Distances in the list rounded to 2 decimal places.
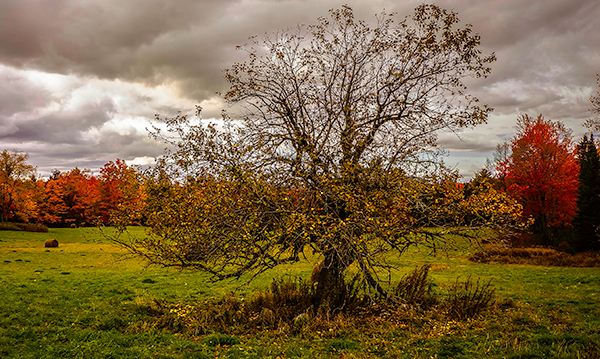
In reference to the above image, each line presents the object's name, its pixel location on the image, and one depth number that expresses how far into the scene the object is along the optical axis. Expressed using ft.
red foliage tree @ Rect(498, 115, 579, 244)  109.19
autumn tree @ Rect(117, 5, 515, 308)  29.91
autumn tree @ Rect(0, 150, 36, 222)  146.00
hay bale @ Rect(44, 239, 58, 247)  110.32
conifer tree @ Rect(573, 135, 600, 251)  86.02
